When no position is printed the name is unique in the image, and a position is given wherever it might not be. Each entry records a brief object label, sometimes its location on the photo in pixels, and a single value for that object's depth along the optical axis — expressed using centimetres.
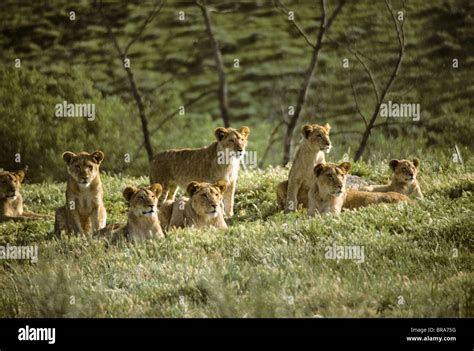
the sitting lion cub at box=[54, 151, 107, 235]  1666
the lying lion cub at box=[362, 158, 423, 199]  1778
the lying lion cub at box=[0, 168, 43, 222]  1866
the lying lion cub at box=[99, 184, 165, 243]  1557
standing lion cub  1775
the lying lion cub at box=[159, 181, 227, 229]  1591
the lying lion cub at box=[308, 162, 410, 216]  1631
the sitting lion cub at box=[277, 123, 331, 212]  1744
